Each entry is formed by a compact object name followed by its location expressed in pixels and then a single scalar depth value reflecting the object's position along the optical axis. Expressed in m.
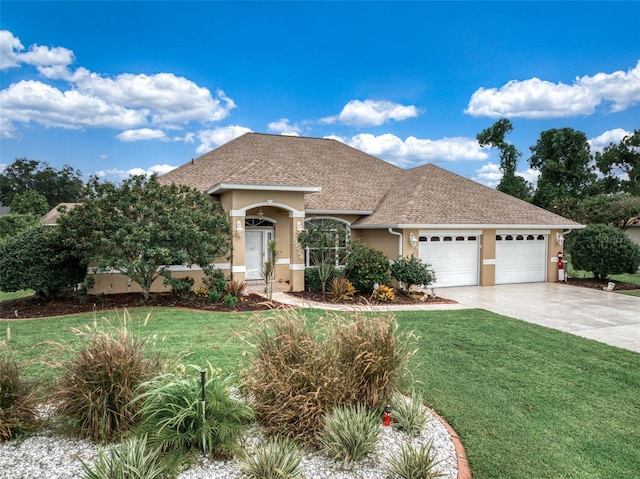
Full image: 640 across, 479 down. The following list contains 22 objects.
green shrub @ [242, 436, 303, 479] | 3.40
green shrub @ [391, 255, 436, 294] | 13.90
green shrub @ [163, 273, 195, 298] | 11.95
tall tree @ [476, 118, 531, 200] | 27.58
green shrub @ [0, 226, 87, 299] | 11.34
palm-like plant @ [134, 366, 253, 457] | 3.75
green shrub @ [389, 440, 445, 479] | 3.55
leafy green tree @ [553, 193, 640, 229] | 25.03
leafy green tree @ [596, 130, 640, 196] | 40.50
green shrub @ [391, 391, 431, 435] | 4.41
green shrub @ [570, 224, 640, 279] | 16.92
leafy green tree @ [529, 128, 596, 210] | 35.81
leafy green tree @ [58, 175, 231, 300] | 11.27
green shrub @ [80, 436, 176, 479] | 3.22
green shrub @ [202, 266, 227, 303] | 12.39
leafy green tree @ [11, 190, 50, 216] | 46.72
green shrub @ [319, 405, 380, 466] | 3.81
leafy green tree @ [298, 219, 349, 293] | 13.98
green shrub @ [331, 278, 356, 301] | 13.34
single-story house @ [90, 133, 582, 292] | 14.56
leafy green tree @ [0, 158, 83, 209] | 66.44
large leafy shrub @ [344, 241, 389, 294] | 13.88
